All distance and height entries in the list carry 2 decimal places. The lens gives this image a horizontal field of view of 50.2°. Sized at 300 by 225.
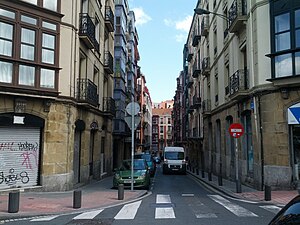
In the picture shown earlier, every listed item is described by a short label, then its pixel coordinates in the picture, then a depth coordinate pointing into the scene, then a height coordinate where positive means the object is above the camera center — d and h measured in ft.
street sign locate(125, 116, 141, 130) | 47.26 +3.14
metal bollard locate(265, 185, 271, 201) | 37.24 -5.96
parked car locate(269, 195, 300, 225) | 10.87 -2.59
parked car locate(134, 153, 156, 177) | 90.12 -4.99
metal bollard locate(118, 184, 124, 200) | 39.68 -6.38
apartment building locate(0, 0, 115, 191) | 43.50 +7.13
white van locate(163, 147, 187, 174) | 93.09 -5.94
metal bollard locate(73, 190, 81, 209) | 33.42 -6.01
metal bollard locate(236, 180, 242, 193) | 45.33 -6.39
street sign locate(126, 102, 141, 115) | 47.08 +4.89
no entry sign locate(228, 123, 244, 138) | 46.26 +1.53
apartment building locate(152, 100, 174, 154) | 360.48 +15.62
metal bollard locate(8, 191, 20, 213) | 30.19 -5.81
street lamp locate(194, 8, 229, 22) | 55.59 +22.92
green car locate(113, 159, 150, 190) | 51.23 -5.71
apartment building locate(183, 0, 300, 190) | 45.55 +8.16
